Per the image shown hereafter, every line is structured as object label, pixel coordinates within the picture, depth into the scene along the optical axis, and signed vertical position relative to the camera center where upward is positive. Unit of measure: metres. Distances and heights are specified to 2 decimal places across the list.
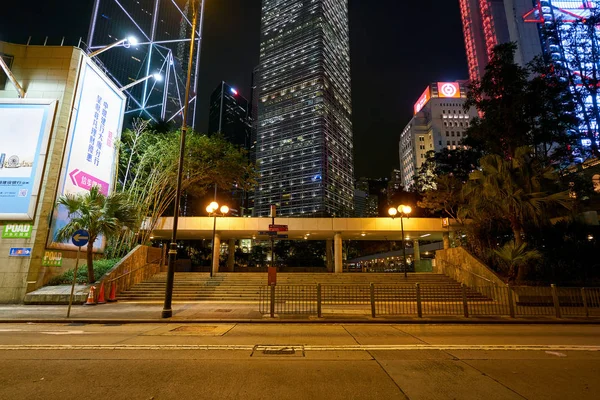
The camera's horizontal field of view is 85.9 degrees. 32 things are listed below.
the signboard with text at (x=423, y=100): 135.00 +71.79
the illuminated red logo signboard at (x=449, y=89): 125.75 +69.39
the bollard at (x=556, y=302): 11.38 -1.06
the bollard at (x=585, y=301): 11.47 -1.04
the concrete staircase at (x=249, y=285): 17.17 -0.94
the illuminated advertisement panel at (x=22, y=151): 15.70 +5.67
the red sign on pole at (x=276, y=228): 17.20 +2.14
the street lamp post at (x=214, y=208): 20.91 +3.89
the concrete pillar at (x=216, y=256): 26.58 +0.98
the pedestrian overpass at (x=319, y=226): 26.44 +3.49
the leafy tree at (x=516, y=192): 15.86 +4.06
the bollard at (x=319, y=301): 11.18 -1.11
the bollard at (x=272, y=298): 11.11 -1.00
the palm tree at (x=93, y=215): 15.78 +2.58
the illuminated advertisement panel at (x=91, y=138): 17.09 +7.44
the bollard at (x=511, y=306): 11.34 -1.22
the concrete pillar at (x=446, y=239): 27.75 +2.65
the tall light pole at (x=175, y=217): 11.15 +1.82
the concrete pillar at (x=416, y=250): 33.22 +2.04
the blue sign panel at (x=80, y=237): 11.27 +1.03
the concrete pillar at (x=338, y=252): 27.44 +1.47
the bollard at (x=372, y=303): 11.30 -1.16
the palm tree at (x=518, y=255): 14.49 +0.72
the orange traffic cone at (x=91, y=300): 14.55 -1.46
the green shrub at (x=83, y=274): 16.42 -0.37
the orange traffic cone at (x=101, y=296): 15.17 -1.34
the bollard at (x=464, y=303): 11.20 -1.11
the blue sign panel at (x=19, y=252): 15.43 +0.67
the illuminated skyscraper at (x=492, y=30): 84.75 +88.53
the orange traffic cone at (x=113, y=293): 15.93 -1.26
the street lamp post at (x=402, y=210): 22.45 +4.19
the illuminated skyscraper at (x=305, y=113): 153.12 +78.68
